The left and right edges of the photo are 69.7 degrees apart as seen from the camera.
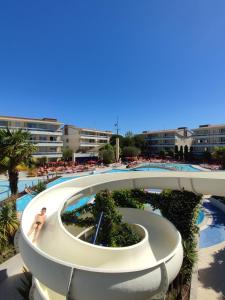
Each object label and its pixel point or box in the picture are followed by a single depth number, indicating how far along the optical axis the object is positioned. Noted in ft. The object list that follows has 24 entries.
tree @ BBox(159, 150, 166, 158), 186.61
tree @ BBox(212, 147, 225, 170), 121.13
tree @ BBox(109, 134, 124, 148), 209.64
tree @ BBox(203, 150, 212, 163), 161.62
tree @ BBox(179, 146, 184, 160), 177.52
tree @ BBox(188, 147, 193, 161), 171.72
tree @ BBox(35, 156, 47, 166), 132.04
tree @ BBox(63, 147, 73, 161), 156.69
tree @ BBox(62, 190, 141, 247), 30.46
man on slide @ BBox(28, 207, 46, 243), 23.42
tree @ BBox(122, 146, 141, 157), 181.50
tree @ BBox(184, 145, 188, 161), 173.86
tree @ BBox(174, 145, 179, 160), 181.01
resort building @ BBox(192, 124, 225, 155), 173.71
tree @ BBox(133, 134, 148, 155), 206.47
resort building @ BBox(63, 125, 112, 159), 177.05
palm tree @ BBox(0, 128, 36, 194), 44.06
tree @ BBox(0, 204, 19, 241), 34.16
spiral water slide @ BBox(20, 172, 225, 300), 14.71
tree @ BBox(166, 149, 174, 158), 185.48
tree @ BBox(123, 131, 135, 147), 204.57
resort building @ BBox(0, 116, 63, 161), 129.60
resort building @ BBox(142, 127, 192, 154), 195.82
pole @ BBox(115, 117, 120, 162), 161.54
